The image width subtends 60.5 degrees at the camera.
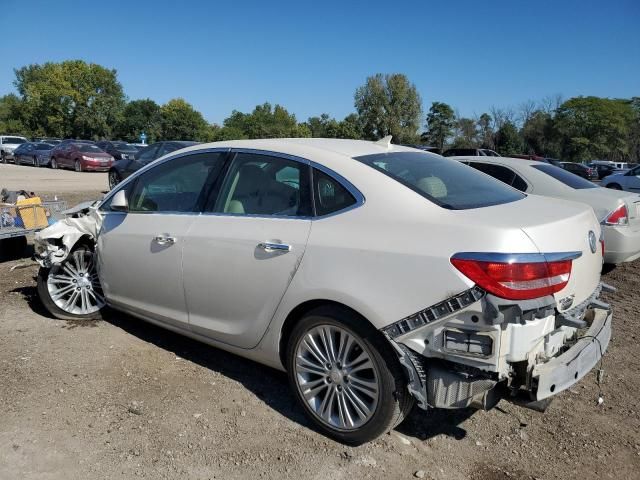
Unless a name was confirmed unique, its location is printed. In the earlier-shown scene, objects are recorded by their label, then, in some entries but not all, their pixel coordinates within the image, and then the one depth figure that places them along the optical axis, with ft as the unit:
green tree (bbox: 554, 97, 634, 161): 193.85
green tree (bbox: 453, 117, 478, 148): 212.91
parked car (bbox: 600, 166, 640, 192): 63.21
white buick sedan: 8.41
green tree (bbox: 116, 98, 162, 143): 247.09
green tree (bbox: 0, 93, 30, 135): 243.60
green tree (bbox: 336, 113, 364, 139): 210.18
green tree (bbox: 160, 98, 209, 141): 244.42
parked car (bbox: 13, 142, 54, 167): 96.68
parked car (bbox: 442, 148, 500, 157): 75.15
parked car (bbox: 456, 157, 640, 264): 20.48
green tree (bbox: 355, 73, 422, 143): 230.89
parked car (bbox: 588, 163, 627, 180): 113.80
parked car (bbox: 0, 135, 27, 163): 112.47
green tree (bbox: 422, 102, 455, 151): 250.37
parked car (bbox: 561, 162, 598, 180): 100.53
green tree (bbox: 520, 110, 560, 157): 198.39
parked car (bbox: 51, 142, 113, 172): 86.94
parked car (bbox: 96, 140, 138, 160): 100.12
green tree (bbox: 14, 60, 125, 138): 235.40
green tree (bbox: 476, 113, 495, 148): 207.10
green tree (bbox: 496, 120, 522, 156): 197.77
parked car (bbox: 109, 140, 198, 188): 51.67
